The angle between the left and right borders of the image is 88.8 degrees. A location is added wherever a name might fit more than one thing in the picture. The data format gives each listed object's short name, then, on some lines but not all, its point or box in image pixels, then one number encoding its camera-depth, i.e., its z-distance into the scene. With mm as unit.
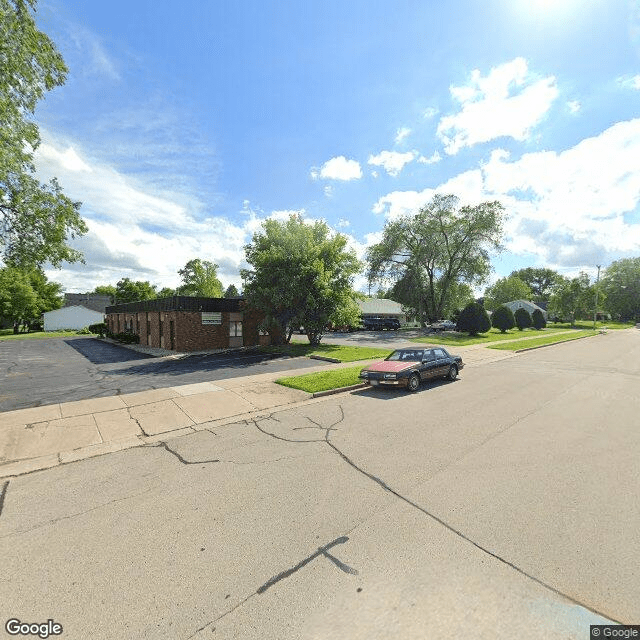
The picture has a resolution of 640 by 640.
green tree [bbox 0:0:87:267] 9961
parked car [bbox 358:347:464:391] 10734
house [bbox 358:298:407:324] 52500
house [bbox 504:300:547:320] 72000
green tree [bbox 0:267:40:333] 45844
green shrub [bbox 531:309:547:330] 48062
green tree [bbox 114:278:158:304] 62625
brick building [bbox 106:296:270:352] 22062
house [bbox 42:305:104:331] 56812
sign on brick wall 22875
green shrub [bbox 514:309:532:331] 45594
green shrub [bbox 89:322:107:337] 37438
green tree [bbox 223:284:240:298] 95888
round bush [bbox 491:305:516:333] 39500
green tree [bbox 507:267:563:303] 119562
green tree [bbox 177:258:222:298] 55938
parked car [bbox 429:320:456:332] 44875
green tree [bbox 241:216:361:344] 21156
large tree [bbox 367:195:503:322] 44281
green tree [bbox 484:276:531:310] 92062
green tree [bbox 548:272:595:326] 60094
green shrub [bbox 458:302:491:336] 34219
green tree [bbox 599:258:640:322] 75994
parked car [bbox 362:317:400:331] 44594
